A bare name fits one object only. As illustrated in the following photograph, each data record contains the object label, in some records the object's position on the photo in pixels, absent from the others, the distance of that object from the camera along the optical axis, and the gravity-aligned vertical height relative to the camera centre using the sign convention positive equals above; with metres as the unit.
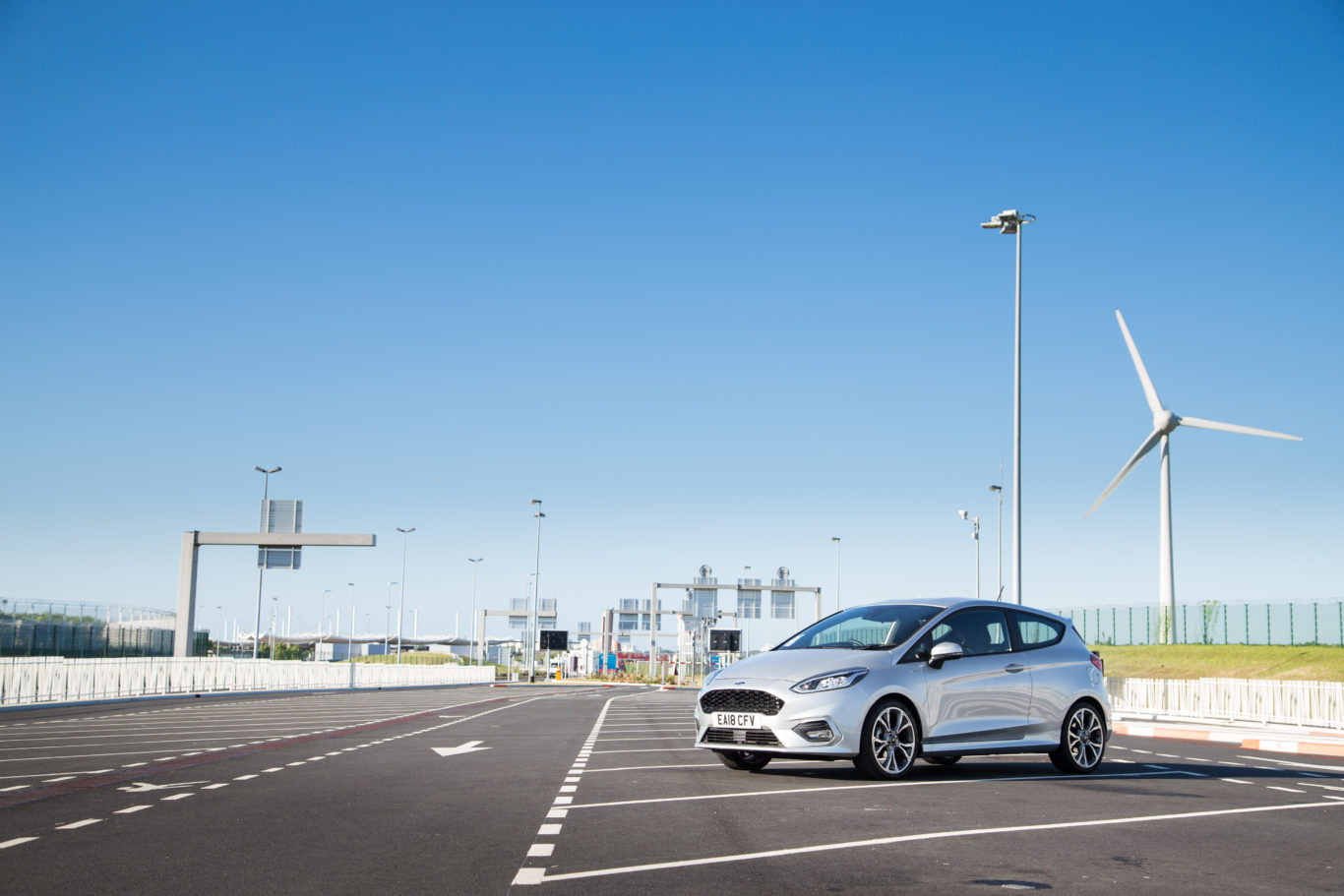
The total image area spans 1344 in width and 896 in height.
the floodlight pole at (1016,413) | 27.95 +4.25
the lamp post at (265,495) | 58.53 +4.53
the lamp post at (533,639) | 82.74 -2.72
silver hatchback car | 11.35 -0.77
